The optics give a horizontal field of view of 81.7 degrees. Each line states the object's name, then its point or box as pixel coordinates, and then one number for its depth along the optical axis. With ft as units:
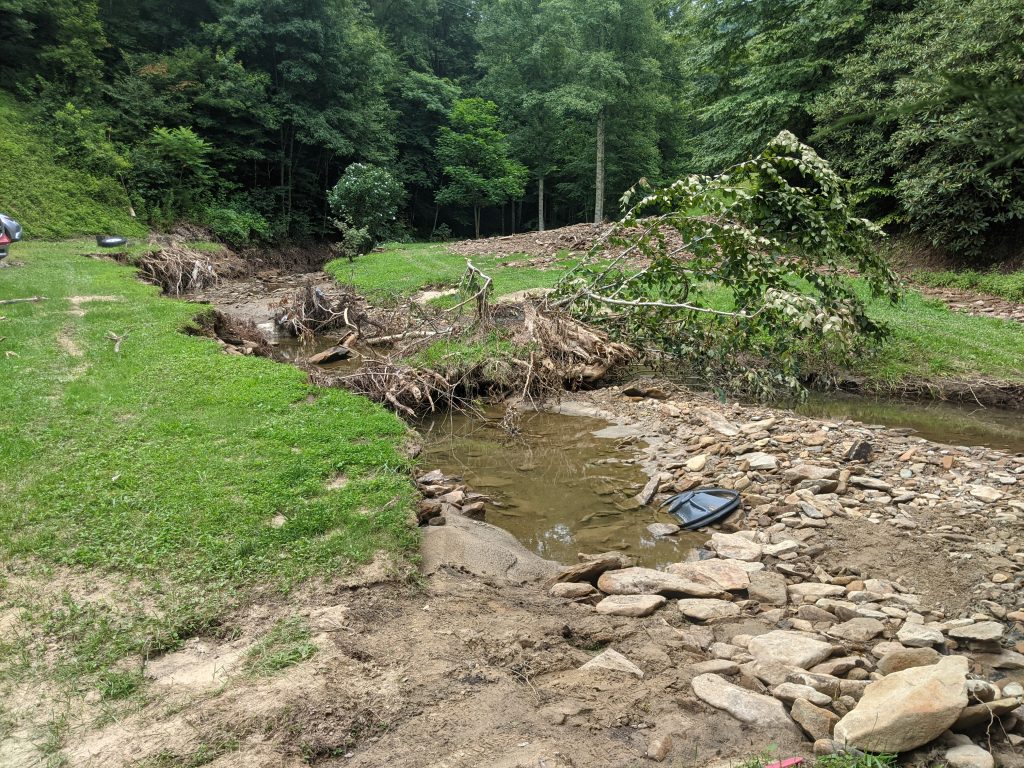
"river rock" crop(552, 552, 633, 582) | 13.00
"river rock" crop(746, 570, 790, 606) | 11.84
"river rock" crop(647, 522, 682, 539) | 15.70
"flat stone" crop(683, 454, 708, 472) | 18.65
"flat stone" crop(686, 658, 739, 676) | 9.16
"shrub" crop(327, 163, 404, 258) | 77.05
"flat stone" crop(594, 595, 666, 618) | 11.40
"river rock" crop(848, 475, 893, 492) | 16.02
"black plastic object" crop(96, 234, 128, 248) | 55.36
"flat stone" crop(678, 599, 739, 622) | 11.23
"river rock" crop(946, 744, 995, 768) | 6.79
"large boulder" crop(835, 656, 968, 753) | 6.98
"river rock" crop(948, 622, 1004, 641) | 9.58
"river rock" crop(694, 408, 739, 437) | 20.79
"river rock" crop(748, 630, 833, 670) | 9.26
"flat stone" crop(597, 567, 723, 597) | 12.19
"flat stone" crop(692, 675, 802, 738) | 7.86
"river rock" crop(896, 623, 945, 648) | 9.60
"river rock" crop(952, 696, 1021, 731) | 7.25
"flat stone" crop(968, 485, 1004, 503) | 14.90
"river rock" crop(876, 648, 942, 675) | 8.79
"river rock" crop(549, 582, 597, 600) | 12.35
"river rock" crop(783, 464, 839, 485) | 16.81
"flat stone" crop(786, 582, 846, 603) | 11.77
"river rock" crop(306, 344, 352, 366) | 32.19
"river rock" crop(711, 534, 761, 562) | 13.89
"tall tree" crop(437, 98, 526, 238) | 109.50
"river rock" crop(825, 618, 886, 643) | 10.05
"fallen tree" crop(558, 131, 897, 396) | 21.93
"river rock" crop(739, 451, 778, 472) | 17.85
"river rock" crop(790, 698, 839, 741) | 7.57
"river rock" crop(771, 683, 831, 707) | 8.16
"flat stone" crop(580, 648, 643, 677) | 9.29
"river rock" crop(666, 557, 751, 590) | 12.43
